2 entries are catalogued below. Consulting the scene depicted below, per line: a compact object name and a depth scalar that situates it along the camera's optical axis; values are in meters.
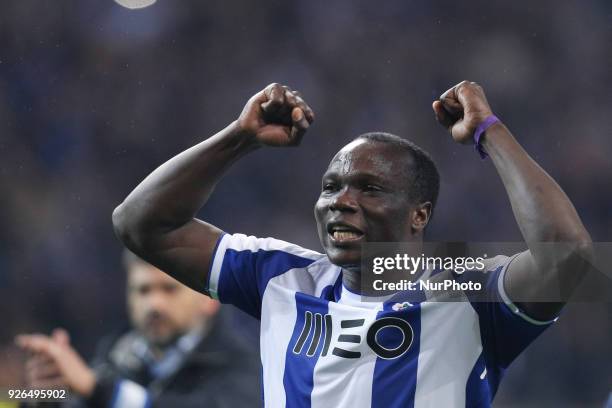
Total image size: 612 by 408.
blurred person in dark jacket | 9.88
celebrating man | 9.00
